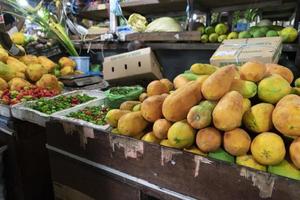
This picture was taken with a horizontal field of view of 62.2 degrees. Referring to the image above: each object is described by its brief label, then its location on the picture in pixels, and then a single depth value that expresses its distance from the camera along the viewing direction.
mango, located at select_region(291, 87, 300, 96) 0.82
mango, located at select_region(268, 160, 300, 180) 0.69
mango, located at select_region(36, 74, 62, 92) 2.05
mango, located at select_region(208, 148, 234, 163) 0.77
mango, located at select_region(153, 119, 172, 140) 0.84
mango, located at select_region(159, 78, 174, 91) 1.10
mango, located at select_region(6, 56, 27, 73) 2.17
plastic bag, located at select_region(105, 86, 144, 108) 1.21
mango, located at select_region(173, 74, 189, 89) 0.98
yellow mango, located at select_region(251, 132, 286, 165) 0.68
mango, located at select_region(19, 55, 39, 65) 2.35
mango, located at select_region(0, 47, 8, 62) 2.22
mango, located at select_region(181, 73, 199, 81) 1.00
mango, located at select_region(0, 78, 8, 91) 1.98
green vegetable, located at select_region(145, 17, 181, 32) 2.24
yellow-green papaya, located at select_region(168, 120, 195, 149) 0.78
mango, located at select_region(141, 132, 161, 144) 0.91
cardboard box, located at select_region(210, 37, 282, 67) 1.45
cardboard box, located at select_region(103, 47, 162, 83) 1.83
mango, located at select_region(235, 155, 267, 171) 0.72
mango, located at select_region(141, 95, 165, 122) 0.89
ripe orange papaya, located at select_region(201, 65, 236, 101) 0.76
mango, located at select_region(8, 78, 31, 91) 1.96
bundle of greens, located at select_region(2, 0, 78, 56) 2.67
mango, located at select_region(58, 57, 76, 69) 2.59
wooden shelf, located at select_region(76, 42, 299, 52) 1.70
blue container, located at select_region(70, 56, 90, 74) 2.79
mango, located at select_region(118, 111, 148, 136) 0.93
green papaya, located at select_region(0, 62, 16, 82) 2.07
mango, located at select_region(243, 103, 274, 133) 0.73
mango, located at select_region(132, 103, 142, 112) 1.02
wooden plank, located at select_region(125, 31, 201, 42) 2.00
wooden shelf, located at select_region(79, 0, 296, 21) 2.15
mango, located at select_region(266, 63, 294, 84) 0.89
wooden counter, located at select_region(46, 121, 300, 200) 0.71
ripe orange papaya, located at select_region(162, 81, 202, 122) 0.79
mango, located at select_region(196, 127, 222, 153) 0.74
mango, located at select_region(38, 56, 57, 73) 2.32
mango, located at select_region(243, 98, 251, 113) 0.78
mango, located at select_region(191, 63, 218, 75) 1.00
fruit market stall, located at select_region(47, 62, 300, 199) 0.70
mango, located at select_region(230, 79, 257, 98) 0.80
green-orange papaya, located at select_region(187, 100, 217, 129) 0.74
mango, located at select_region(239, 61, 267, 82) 0.82
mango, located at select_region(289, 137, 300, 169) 0.66
